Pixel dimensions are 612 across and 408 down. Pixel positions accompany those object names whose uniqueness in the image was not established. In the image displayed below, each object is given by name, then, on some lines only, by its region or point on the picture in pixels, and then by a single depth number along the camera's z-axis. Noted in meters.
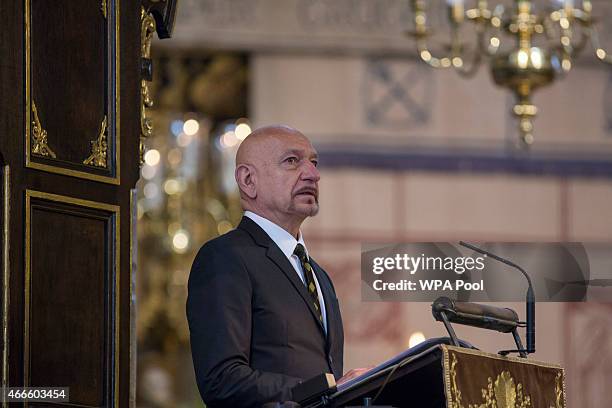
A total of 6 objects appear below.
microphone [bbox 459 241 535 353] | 8.04
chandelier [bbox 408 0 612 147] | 15.32
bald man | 7.86
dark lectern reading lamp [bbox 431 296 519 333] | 7.53
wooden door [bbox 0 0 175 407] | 8.63
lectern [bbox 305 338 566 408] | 7.23
